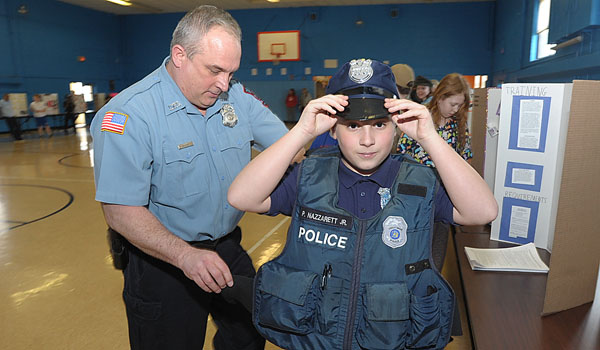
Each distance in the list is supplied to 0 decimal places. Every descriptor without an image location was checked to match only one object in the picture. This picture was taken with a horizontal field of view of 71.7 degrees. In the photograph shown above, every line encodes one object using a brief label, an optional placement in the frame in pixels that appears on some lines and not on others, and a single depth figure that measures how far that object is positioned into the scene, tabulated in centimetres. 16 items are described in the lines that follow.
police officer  142
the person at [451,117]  287
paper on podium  158
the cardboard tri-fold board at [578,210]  120
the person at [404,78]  363
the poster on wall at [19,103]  1164
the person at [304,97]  1558
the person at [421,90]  521
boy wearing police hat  104
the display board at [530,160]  168
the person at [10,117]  1129
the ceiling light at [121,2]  1426
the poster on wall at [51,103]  1256
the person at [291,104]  1579
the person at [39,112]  1198
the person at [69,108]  1317
